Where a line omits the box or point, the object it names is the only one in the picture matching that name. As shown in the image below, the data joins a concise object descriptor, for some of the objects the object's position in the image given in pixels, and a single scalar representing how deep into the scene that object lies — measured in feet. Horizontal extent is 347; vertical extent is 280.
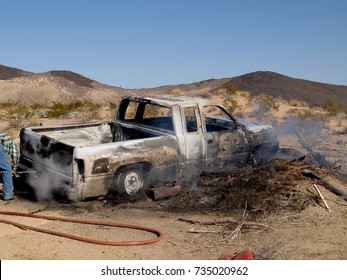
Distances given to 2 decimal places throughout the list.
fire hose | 18.53
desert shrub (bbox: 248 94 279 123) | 74.90
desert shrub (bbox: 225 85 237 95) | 104.82
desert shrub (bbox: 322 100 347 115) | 87.81
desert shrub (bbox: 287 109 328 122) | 70.59
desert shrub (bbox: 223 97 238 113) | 83.33
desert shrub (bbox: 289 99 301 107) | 101.27
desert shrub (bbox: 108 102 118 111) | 82.92
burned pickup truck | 23.16
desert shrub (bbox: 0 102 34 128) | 62.08
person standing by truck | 24.70
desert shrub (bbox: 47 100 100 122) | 74.59
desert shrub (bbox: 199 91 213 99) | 103.96
